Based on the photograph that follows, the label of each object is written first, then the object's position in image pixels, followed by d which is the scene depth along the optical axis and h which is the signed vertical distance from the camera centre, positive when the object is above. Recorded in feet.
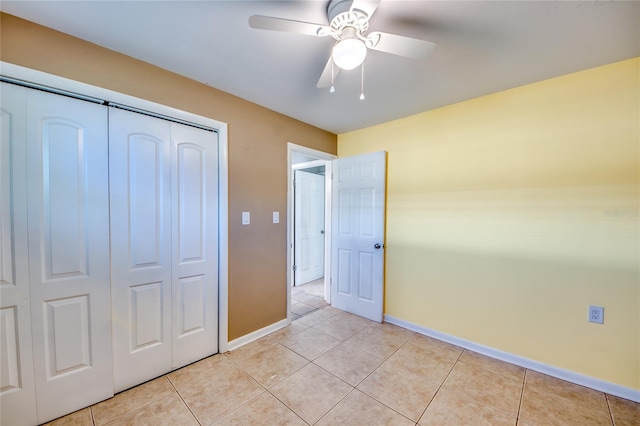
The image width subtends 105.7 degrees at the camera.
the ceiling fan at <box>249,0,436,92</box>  3.63 +2.80
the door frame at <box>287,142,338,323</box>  8.95 +0.14
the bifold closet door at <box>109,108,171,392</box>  5.57 -0.90
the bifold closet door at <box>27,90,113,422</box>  4.74 -0.89
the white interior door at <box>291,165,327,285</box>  13.01 +0.82
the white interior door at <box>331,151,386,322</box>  9.36 -1.03
